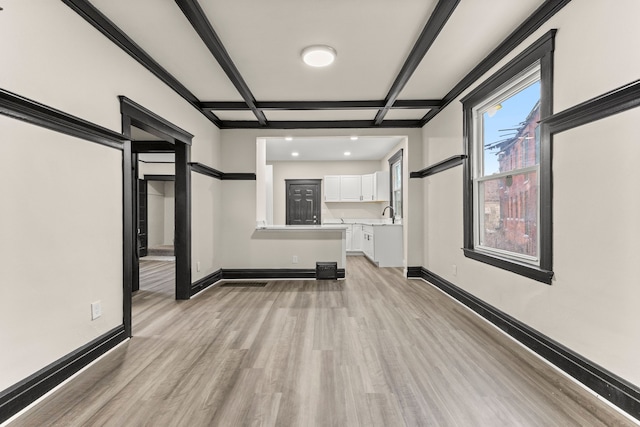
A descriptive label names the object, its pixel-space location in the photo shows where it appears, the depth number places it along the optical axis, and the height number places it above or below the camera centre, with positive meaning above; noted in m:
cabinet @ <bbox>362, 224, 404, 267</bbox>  5.98 -0.67
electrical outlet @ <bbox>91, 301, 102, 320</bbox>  2.19 -0.72
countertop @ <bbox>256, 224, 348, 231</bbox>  4.89 -0.25
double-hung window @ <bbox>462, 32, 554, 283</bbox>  2.21 +0.41
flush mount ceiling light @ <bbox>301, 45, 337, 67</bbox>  2.70 +1.45
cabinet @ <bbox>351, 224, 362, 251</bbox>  7.58 -0.63
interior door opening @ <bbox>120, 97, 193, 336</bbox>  2.57 +0.34
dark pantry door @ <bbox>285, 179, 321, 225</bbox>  8.59 +0.33
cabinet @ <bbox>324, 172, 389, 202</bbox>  7.95 +0.67
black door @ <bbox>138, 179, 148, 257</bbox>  7.39 -0.12
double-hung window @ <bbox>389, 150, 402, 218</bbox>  6.63 +0.71
